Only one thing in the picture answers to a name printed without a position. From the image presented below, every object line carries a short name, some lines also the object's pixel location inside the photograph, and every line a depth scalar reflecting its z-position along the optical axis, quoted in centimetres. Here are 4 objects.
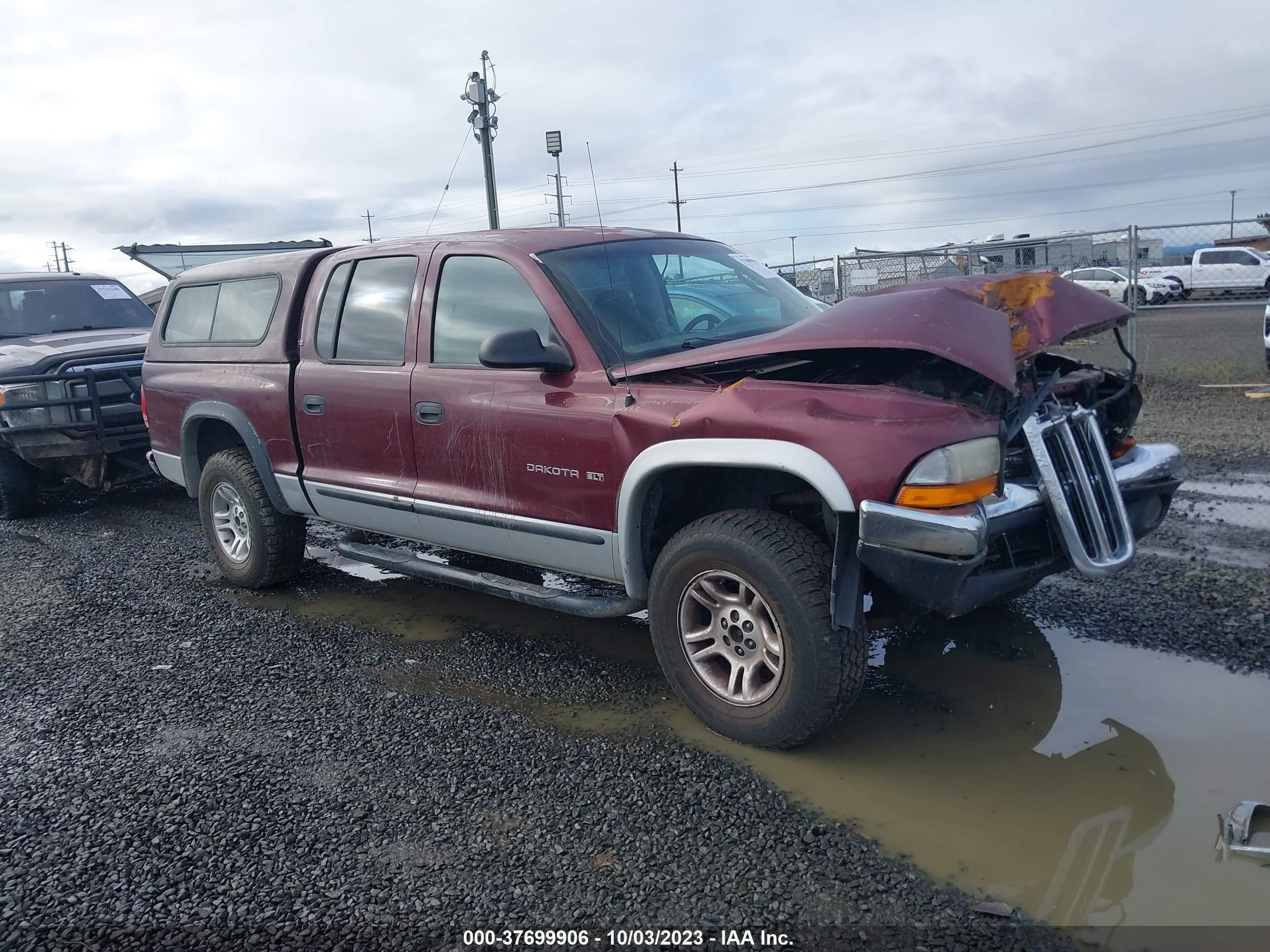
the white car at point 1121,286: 2128
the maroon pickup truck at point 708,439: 312
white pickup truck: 2650
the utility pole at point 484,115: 1419
